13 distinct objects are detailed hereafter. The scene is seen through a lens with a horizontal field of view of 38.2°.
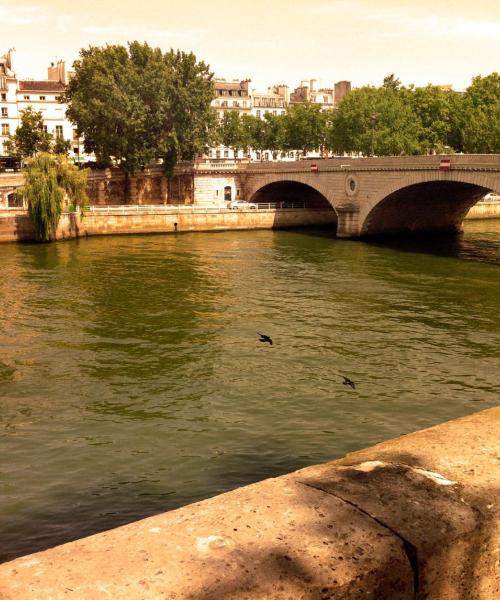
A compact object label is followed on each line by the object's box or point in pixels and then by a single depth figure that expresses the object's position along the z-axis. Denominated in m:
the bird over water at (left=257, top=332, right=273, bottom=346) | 20.12
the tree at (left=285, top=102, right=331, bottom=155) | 92.69
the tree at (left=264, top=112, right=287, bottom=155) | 96.56
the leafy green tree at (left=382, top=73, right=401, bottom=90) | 122.21
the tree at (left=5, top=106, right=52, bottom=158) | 70.44
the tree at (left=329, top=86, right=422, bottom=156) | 73.62
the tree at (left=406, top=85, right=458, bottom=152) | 76.42
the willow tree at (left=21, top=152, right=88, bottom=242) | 47.59
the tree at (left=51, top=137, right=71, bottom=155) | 72.07
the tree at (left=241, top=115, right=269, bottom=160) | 99.75
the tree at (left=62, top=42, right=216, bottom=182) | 61.09
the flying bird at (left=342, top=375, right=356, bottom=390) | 17.19
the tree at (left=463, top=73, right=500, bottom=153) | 71.62
